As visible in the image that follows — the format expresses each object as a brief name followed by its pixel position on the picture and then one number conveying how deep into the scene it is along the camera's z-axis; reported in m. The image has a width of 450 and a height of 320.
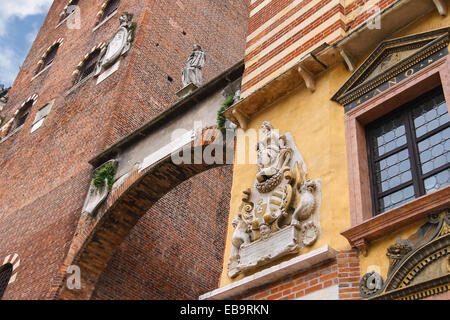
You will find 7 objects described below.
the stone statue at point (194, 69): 12.83
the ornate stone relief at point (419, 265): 4.88
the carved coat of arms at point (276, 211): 6.37
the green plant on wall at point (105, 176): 12.44
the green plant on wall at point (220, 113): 10.15
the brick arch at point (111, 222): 11.44
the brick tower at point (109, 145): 12.83
